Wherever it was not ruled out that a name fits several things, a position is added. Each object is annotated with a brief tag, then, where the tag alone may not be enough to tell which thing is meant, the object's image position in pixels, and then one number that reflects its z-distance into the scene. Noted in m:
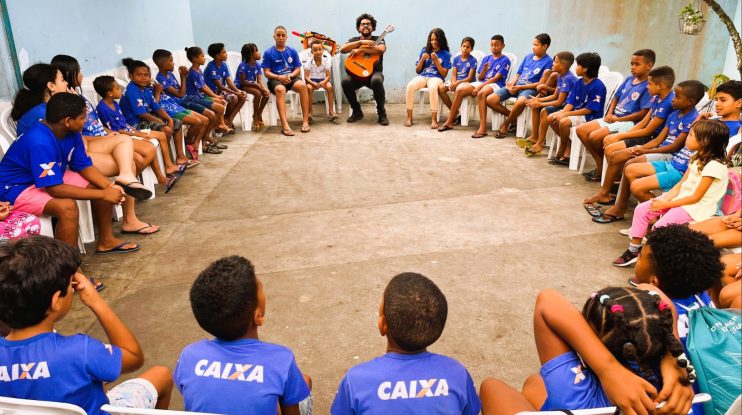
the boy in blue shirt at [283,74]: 6.50
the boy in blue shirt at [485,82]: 6.27
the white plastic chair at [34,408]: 1.20
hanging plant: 5.00
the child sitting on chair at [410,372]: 1.29
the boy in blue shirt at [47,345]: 1.38
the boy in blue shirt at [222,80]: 6.06
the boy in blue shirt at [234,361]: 1.34
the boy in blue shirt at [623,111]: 4.31
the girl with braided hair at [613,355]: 1.22
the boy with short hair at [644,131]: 3.85
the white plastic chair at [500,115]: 6.40
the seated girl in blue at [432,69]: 6.70
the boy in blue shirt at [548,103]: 5.21
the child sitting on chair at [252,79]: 6.42
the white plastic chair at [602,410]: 1.24
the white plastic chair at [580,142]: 4.81
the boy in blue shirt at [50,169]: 2.84
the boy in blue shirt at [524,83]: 5.90
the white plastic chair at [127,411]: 1.22
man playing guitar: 6.89
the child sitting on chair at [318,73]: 6.80
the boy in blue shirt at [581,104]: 4.83
